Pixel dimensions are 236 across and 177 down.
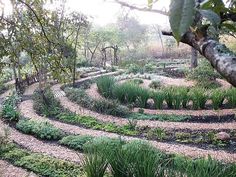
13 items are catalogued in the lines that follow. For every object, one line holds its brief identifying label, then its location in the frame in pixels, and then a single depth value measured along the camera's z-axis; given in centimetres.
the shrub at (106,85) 671
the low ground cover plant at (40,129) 461
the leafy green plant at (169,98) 565
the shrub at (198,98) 551
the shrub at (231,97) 531
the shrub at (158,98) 569
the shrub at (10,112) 554
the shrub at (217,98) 536
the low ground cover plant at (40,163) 334
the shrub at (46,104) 599
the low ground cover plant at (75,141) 409
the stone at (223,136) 426
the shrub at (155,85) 791
